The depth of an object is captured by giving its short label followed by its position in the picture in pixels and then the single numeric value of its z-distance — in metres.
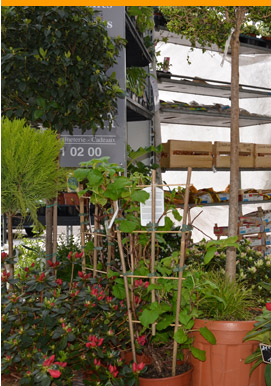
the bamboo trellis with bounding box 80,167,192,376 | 1.99
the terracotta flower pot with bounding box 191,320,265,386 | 2.12
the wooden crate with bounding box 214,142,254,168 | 4.80
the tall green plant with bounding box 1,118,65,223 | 1.74
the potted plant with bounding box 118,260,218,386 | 2.01
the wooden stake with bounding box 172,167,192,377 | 1.98
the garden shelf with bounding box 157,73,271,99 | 4.65
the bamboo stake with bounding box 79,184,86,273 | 2.43
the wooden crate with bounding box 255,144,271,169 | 5.20
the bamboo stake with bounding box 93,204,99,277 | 2.34
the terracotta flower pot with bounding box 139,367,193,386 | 2.01
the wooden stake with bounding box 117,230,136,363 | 2.03
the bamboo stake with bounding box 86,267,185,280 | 2.02
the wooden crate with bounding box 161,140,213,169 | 4.48
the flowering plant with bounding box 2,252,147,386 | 1.69
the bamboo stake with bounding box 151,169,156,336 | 1.98
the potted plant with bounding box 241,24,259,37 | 3.36
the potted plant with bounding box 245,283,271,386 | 1.95
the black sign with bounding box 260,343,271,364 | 1.94
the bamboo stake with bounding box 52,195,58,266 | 2.48
